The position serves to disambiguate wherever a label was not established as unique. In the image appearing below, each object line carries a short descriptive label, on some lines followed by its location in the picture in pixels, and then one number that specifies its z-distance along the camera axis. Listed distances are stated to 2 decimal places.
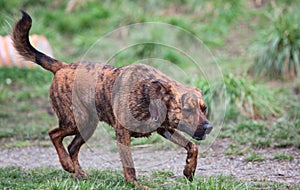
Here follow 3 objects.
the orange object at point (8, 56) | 13.31
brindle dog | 6.16
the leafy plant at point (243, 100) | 10.35
